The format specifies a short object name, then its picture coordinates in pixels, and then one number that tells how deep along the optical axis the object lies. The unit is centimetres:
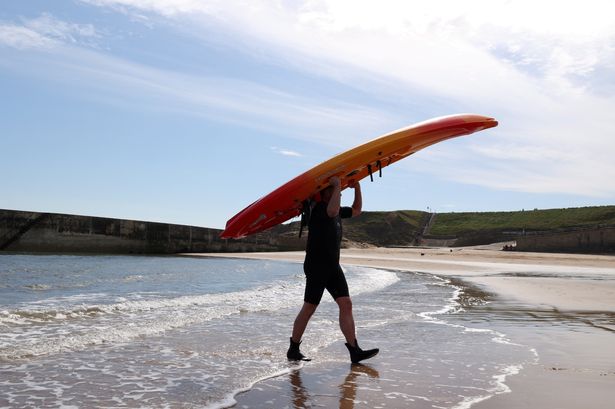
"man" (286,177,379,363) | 556
